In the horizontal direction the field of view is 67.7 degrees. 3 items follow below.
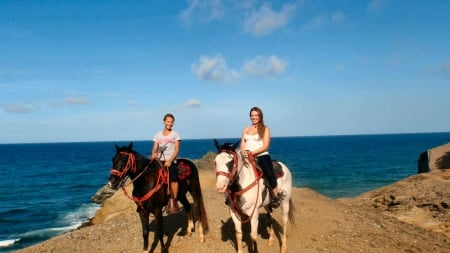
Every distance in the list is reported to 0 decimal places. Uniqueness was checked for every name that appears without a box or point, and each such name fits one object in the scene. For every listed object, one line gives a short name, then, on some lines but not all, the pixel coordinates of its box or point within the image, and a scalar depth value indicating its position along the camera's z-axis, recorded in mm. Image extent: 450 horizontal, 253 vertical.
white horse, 7055
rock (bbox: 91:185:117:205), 36562
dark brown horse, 7848
